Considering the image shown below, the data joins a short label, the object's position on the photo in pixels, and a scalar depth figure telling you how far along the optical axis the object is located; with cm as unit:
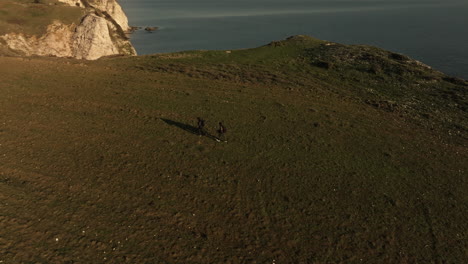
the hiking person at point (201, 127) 2934
